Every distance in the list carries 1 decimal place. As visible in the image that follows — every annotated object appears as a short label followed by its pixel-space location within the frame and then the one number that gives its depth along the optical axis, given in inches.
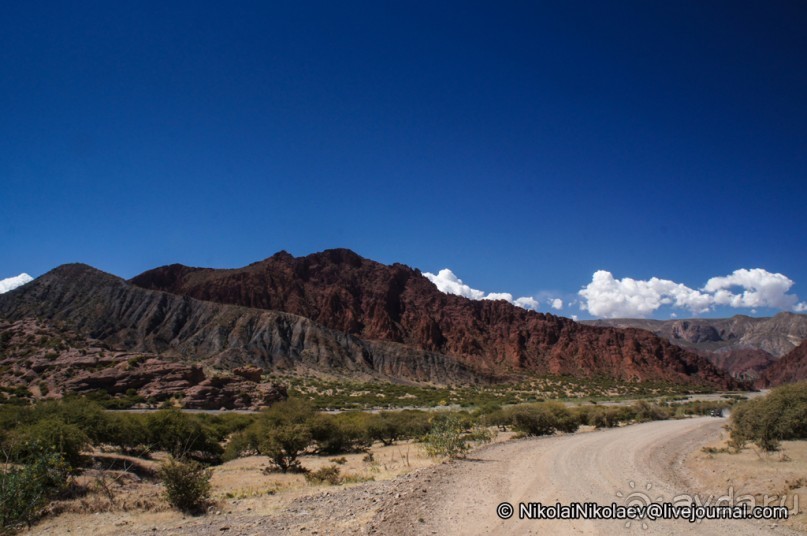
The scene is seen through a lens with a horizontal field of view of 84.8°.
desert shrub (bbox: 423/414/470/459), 696.4
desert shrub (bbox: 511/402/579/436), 1091.3
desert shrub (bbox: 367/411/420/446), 1037.8
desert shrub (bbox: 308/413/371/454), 872.1
